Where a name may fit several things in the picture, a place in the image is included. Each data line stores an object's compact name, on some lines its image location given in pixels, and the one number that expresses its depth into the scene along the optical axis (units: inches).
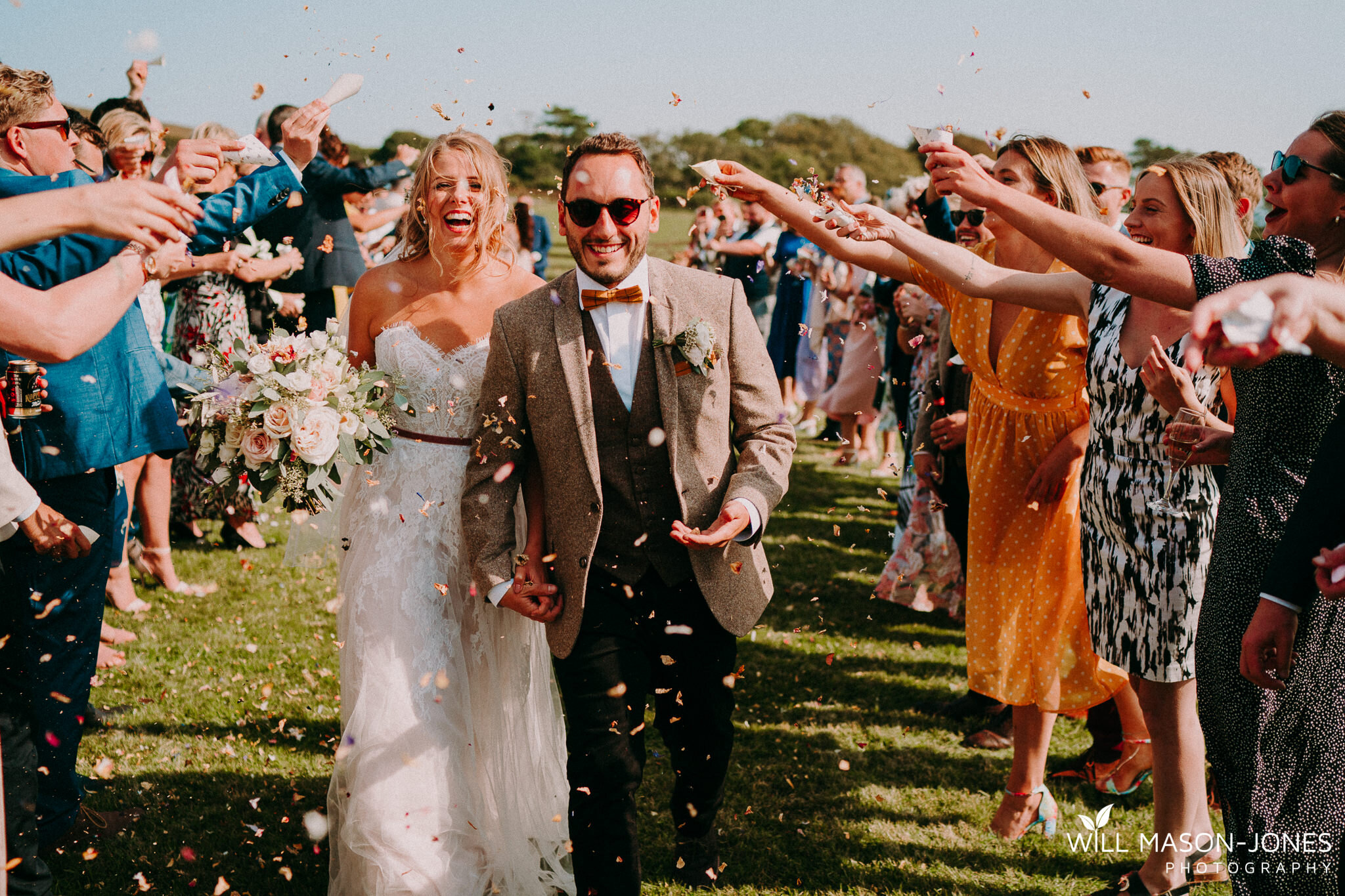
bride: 129.2
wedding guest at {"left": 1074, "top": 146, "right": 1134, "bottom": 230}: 198.8
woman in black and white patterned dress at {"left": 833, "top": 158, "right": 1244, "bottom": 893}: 131.7
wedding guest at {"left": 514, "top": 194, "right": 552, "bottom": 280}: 431.5
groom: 123.7
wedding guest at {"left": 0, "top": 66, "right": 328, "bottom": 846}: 129.6
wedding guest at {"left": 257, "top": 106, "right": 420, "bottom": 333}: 284.5
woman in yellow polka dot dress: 153.6
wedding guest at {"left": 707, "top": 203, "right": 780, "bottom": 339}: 461.4
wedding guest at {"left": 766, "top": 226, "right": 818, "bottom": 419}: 419.5
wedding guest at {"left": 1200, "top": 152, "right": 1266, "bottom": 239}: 141.6
